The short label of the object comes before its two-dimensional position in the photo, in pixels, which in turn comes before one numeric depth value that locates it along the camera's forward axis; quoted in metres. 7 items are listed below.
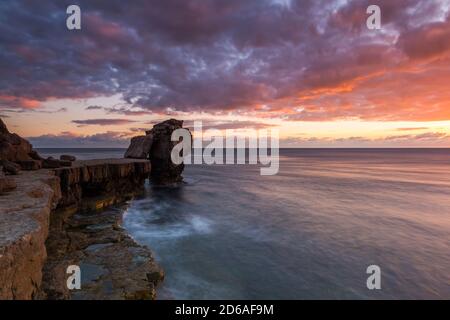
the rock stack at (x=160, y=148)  40.66
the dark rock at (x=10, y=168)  14.50
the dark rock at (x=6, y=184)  9.92
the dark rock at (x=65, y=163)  20.82
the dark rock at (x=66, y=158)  24.67
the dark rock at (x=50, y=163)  19.06
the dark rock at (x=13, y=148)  16.36
